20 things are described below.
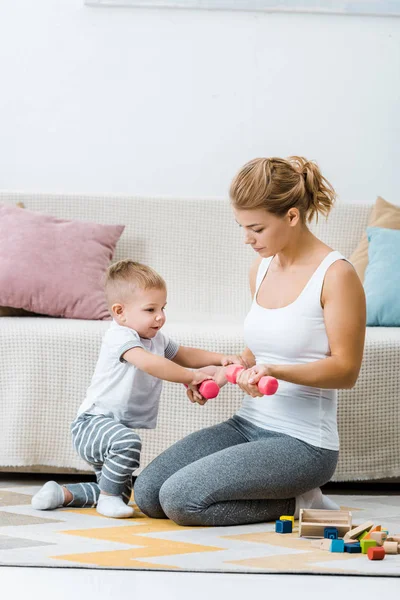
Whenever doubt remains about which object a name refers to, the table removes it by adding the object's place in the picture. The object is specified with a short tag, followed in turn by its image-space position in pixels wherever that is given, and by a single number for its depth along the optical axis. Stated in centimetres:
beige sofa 406
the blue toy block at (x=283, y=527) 347
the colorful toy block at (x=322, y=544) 329
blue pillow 435
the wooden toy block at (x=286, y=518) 350
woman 354
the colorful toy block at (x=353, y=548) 325
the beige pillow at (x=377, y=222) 460
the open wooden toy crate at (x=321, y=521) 341
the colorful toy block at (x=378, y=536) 328
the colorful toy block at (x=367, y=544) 325
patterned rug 310
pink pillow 442
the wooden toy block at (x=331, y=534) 337
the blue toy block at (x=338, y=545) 326
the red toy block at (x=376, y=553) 319
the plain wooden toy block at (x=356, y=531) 332
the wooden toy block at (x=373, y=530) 330
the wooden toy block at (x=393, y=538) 329
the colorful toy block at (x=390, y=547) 325
